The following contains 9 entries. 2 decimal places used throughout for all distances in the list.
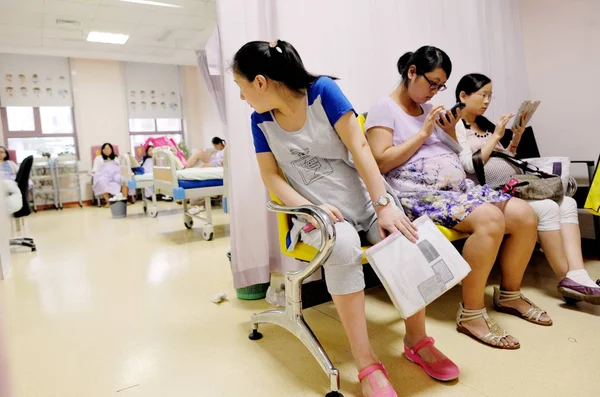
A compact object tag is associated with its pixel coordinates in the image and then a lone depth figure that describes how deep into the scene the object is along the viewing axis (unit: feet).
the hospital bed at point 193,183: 12.27
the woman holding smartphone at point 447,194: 4.78
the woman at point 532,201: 5.48
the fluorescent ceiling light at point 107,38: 20.02
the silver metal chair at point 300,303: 3.71
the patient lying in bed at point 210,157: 17.24
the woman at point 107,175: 22.68
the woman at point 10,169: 13.26
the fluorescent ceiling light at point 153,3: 16.20
